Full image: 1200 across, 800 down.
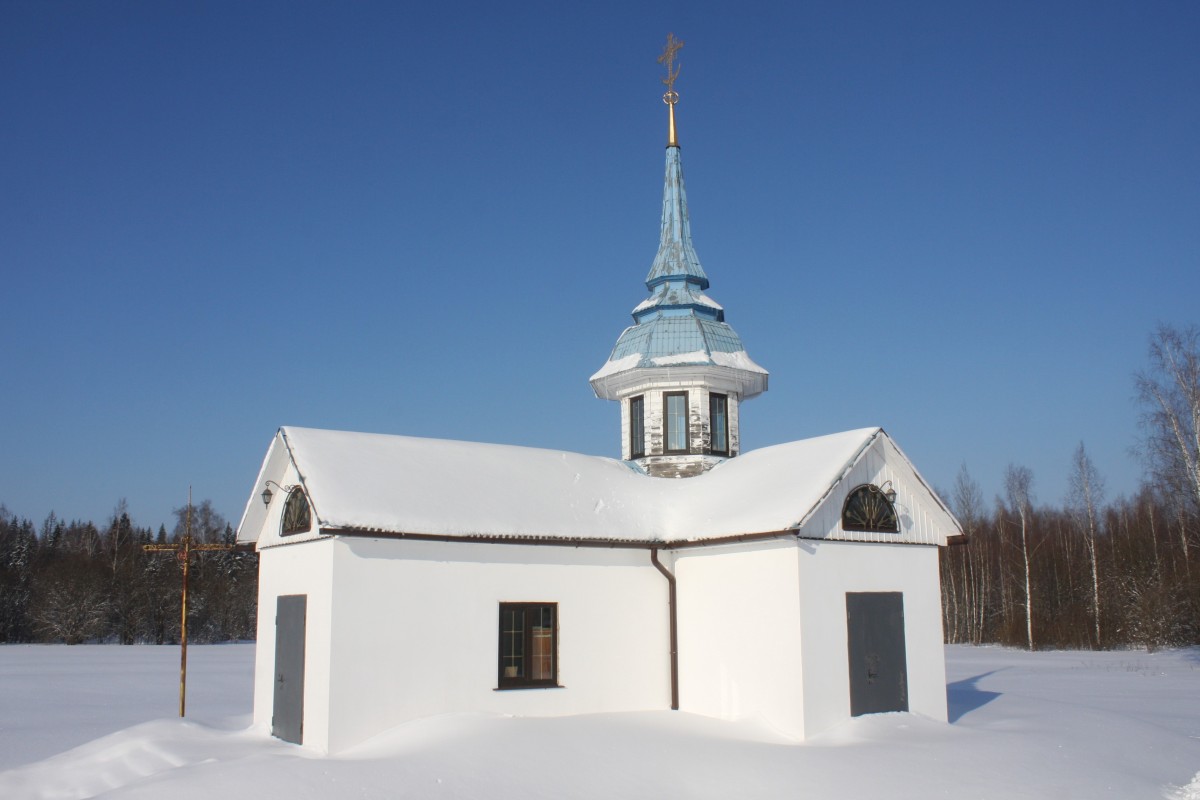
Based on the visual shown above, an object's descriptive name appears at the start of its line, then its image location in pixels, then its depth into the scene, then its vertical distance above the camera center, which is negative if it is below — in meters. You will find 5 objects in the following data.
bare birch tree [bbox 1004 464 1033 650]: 50.09 +2.97
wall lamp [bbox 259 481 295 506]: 16.81 +1.09
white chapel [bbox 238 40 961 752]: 14.26 -0.49
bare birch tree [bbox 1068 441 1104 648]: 41.50 +1.46
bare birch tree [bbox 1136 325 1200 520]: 28.36 +3.19
